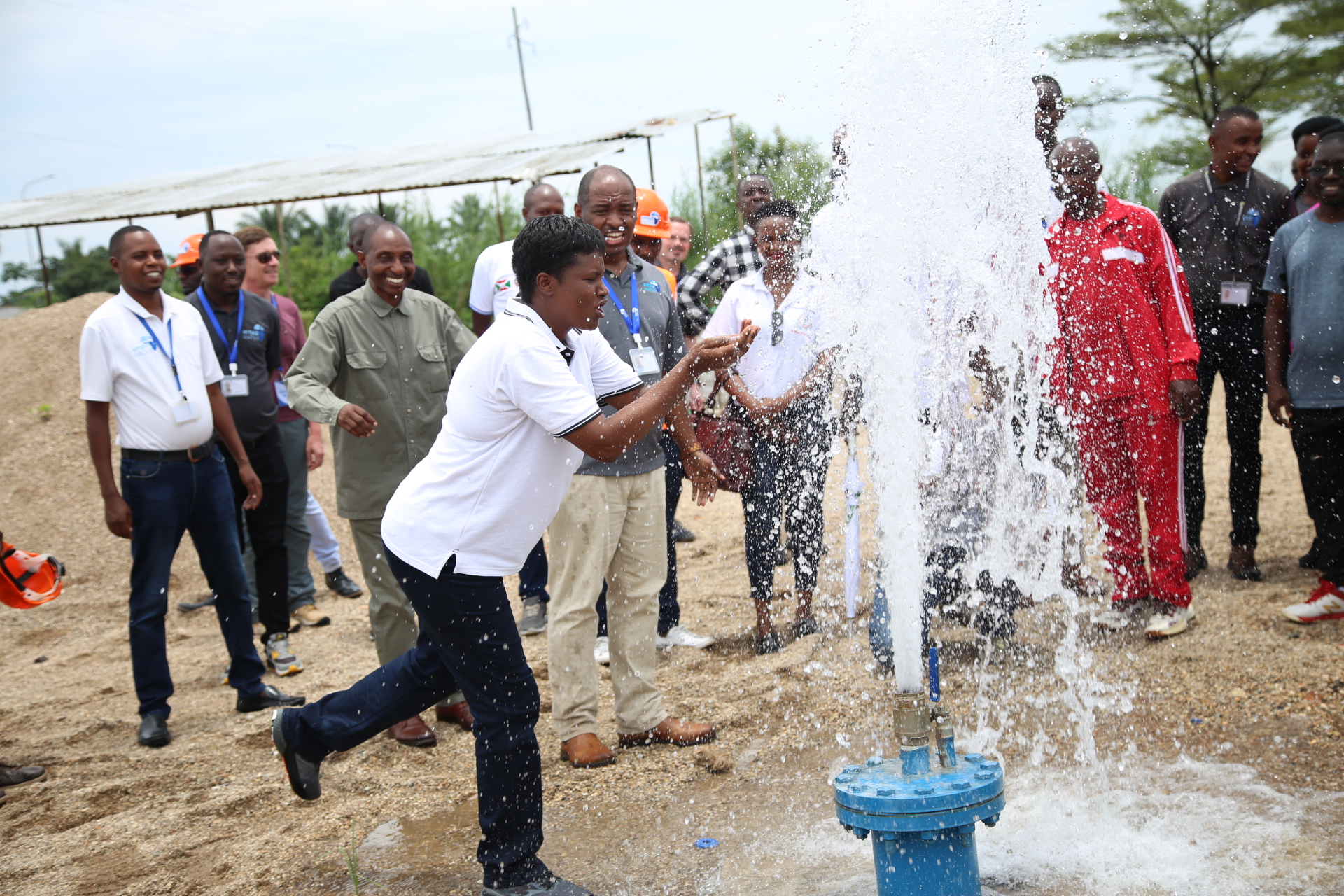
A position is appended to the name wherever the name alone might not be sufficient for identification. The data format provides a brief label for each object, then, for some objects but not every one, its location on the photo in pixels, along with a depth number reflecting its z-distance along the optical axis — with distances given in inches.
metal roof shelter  494.3
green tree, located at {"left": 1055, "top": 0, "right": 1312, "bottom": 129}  813.2
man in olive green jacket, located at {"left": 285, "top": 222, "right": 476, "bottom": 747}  179.0
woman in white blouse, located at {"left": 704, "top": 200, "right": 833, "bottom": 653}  204.1
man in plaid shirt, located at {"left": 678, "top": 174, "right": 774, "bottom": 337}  258.7
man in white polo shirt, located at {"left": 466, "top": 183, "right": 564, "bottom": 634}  215.5
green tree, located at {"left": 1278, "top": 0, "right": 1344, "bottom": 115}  801.6
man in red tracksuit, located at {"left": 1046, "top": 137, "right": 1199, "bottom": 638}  192.2
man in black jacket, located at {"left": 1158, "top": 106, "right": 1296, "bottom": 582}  227.5
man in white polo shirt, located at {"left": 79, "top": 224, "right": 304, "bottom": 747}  187.8
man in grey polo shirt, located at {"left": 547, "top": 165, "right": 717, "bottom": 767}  161.9
